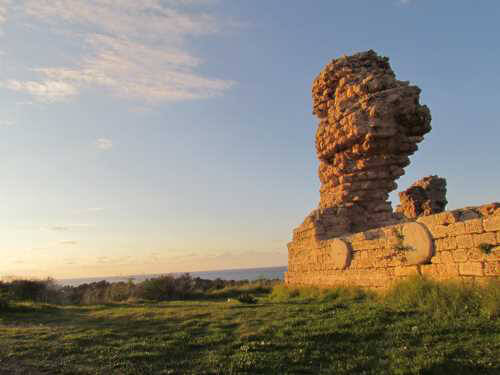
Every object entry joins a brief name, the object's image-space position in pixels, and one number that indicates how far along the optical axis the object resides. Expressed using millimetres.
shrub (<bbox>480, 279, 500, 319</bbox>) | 6023
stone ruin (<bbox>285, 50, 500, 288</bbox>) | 10977
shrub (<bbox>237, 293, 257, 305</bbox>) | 11859
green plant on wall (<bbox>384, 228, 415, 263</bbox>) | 9016
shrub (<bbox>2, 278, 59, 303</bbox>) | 17859
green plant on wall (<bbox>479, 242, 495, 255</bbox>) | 6899
